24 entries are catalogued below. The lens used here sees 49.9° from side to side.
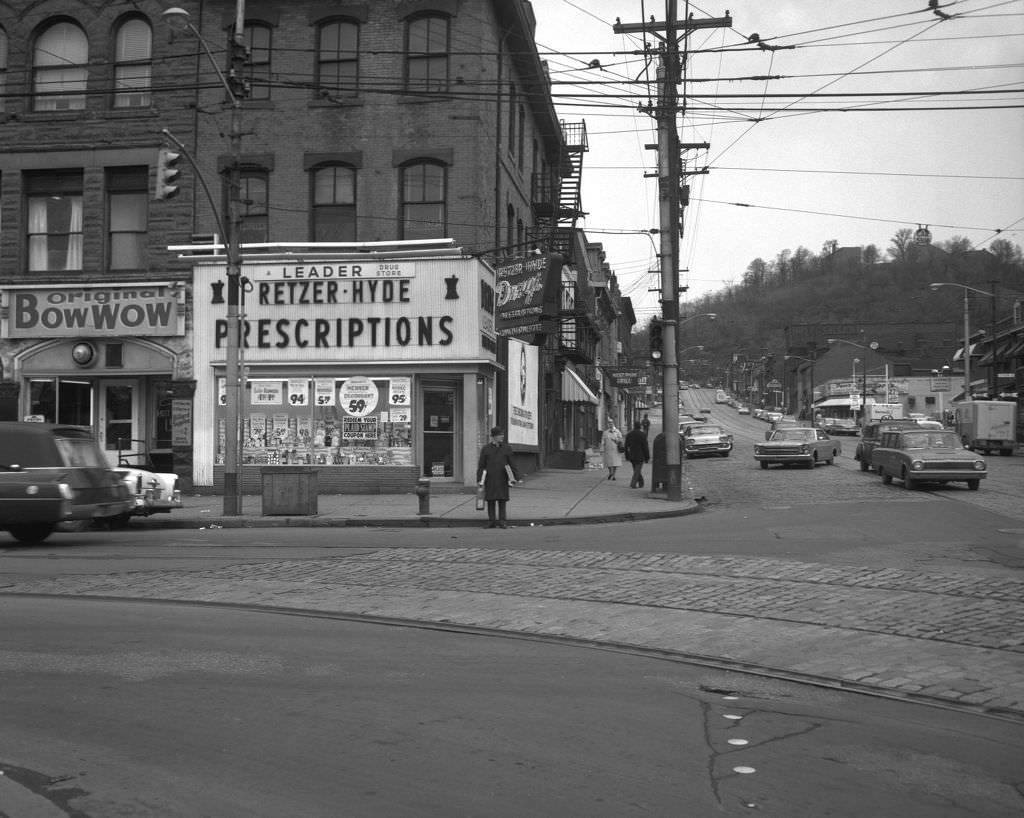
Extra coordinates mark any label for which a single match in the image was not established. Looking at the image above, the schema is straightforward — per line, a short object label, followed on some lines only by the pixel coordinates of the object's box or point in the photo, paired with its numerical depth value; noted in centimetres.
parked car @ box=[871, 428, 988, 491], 2750
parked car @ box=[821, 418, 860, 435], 8419
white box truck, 5481
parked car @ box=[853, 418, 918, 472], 3478
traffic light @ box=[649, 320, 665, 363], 2519
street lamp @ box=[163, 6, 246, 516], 2011
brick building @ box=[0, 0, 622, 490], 2612
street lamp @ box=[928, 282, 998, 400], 6141
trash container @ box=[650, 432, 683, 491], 2570
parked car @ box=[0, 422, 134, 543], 1611
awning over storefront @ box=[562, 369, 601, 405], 4272
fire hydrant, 2033
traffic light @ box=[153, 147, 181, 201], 1967
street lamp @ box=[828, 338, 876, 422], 8488
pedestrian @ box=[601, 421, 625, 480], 3169
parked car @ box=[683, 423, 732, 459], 4694
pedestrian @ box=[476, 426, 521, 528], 1917
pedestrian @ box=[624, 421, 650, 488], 2852
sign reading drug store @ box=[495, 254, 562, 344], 2545
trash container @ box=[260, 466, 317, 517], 2077
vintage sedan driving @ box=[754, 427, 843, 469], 3781
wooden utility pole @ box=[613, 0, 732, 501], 2430
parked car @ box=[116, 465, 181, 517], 1970
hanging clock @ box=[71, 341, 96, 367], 2719
